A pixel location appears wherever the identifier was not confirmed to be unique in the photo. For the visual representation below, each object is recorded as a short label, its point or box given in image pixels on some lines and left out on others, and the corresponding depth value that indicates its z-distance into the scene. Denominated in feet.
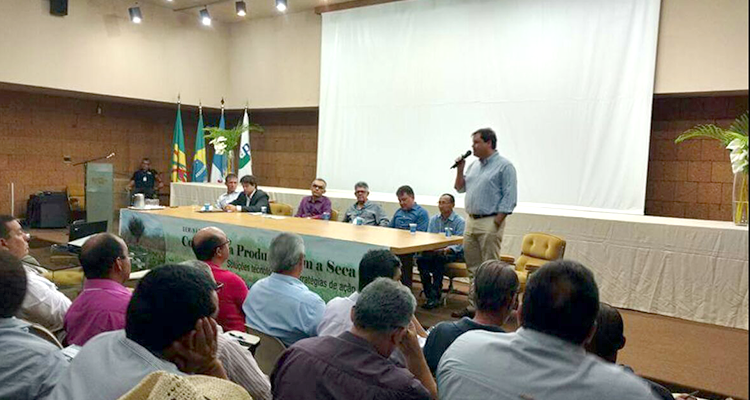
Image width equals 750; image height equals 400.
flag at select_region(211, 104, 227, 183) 31.40
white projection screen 20.99
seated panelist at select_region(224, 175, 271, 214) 21.81
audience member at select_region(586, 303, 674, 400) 5.70
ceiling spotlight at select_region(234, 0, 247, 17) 27.99
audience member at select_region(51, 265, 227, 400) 4.00
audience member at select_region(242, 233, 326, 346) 8.01
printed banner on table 14.56
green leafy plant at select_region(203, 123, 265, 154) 29.64
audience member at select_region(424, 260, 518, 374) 6.43
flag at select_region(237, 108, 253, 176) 31.53
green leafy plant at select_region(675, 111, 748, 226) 15.21
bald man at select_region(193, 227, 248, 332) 8.86
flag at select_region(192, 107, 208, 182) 32.22
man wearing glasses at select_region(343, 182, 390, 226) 20.26
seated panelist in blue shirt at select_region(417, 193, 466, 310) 17.03
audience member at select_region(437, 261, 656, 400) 4.05
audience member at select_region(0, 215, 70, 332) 8.15
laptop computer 15.20
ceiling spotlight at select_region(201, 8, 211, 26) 29.53
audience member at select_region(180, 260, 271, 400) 5.28
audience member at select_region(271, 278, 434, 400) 4.74
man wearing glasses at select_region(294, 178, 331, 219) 21.45
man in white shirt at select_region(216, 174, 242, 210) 23.25
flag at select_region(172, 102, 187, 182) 32.45
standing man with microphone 15.37
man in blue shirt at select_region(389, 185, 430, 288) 18.69
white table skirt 15.62
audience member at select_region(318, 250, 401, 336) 7.31
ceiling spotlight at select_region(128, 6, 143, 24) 29.91
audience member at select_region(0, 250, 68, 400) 4.81
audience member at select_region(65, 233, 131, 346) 6.89
